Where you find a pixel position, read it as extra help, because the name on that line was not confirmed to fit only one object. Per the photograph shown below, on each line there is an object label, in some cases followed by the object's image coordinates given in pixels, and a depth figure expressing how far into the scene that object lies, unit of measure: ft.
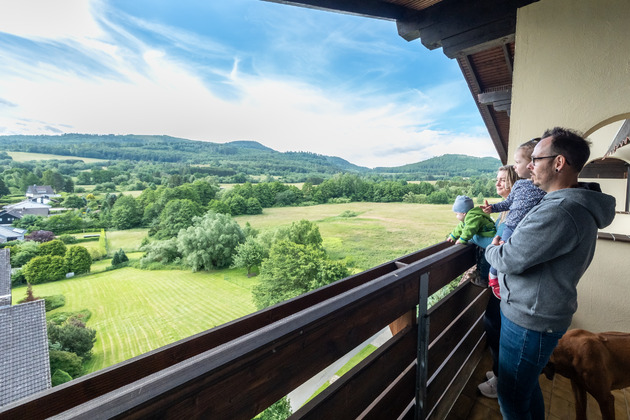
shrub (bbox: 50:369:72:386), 34.65
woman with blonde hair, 4.17
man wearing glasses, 2.32
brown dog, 3.49
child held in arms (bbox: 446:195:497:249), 3.95
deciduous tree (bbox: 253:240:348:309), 62.39
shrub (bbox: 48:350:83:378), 37.35
